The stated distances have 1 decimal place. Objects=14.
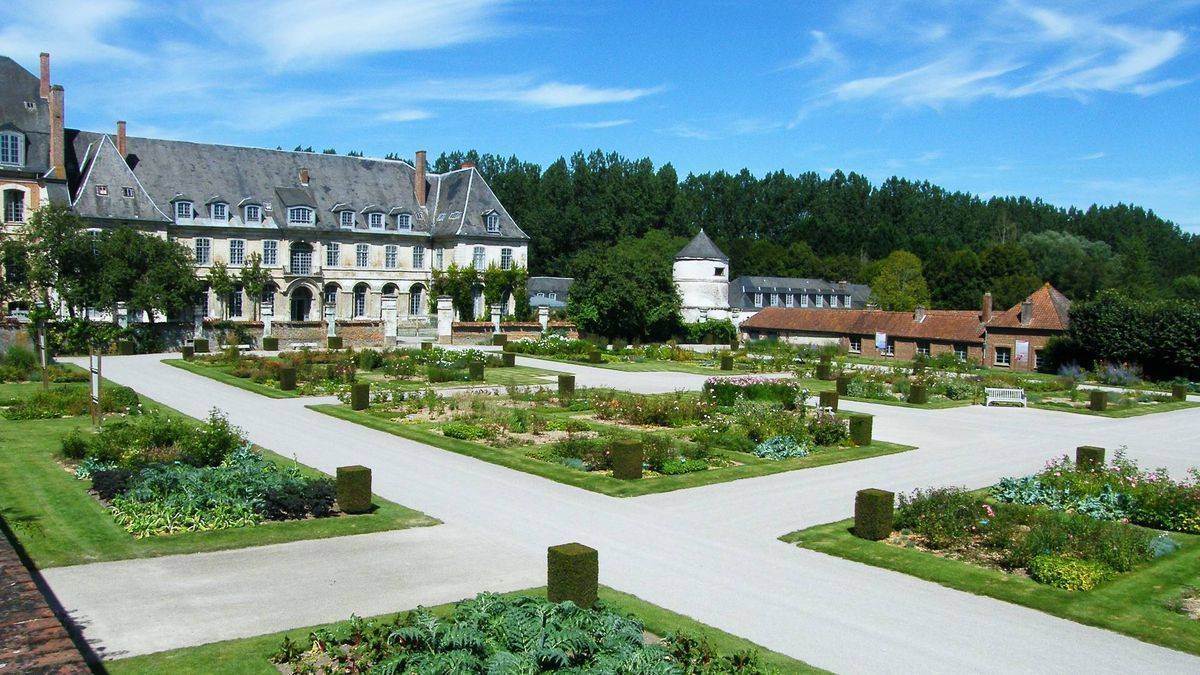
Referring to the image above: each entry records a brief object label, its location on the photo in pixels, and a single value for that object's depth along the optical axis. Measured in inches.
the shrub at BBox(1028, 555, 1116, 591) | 445.7
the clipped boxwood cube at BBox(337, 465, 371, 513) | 545.0
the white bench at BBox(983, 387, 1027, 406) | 1259.8
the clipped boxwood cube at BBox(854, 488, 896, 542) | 519.8
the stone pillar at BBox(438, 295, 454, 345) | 2014.0
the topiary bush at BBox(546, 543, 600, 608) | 382.0
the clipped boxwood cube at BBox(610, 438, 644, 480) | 660.1
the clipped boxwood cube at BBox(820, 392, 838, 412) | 1013.8
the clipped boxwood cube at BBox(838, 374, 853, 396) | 1309.1
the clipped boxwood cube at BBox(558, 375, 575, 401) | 1086.2
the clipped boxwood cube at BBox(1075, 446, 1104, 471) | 702.6
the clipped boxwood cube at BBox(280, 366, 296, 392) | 1130.0
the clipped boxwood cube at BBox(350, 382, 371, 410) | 981.2
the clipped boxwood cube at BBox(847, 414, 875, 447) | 847.7
